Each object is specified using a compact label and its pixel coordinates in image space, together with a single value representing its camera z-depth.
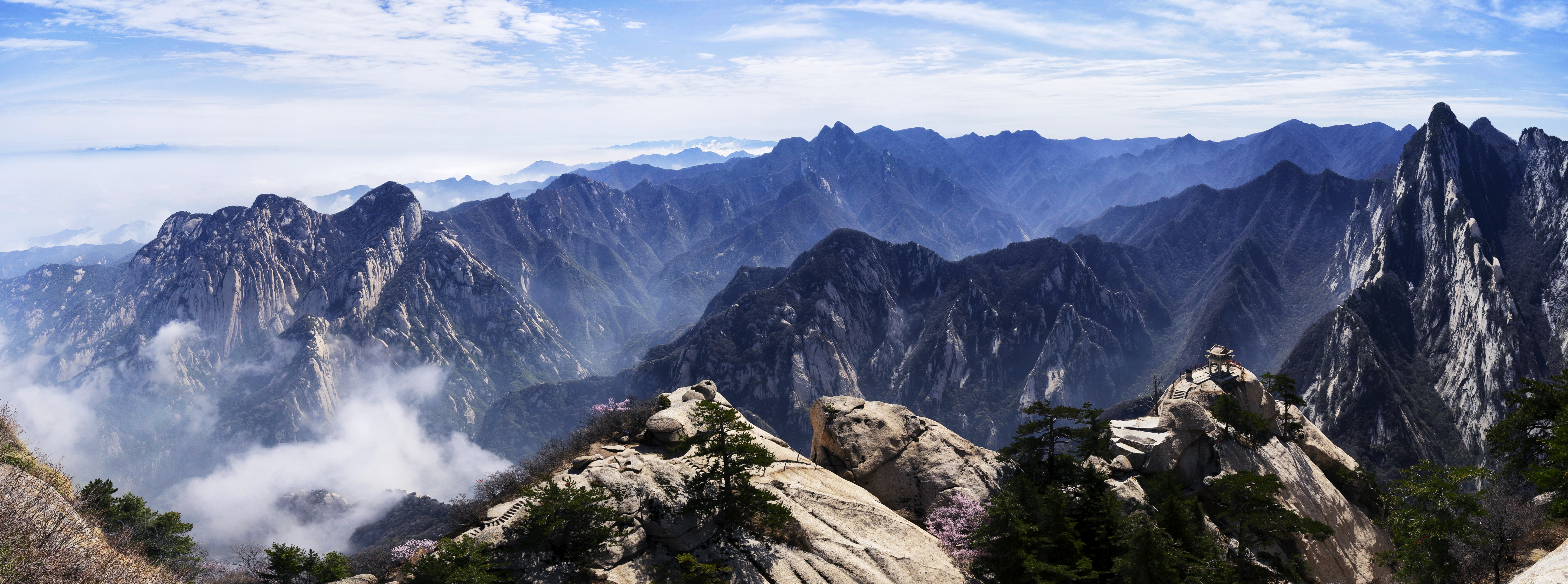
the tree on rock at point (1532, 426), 45.41
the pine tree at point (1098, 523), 36.78
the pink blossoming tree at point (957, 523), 39.56
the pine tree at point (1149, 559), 32.12
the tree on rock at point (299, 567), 37.66
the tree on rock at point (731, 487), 34.56
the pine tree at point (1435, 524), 36.44
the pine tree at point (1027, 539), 35.03
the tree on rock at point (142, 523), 44.22
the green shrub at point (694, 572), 29.06
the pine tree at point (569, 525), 29.59
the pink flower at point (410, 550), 31.20
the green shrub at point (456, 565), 26.41
